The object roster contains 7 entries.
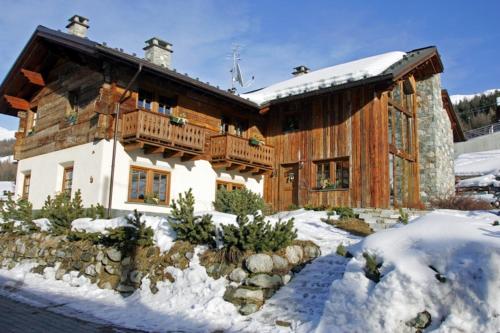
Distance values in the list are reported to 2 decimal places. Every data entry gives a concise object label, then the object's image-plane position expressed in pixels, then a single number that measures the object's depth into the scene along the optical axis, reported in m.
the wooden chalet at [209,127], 14.96
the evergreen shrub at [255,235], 8.30
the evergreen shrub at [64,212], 11.76
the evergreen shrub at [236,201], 15.20
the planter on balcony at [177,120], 15.18
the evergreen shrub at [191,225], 9.00
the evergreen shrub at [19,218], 12.90
